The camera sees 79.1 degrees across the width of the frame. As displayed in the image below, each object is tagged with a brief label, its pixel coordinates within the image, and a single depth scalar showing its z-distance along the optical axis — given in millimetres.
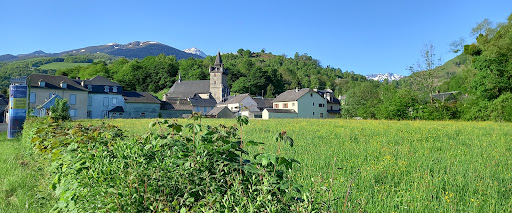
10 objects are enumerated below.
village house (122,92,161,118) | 59200
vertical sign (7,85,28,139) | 15664
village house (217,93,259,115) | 70000
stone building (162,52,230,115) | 91562
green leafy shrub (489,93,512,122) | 32188
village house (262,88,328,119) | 63750
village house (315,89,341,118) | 77825
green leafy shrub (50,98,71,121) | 31469
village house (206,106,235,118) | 55731
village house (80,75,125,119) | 56062
